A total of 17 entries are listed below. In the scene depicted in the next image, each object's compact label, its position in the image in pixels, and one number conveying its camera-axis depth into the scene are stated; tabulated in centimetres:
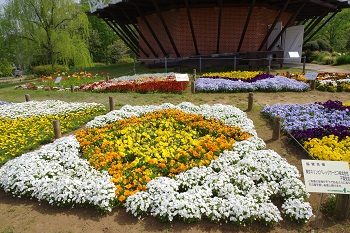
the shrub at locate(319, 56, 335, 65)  2871
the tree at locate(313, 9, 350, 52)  4422
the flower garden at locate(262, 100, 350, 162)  634
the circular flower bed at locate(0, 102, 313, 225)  449
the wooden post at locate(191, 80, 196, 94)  1401
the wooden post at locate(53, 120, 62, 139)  792
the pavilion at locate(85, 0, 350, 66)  2267
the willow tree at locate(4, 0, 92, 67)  2486
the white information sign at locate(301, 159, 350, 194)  378
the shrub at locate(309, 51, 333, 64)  3027
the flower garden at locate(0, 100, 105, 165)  803
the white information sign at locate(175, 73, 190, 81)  1373
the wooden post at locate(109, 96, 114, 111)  1073
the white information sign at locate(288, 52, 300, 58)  2257
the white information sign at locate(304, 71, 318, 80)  1431
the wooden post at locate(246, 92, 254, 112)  1057
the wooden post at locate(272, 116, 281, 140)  755
